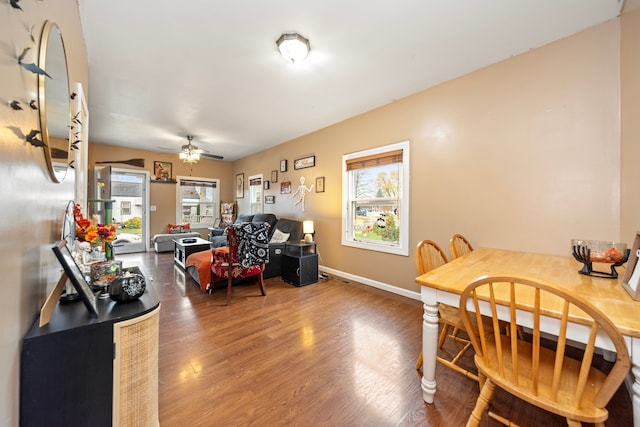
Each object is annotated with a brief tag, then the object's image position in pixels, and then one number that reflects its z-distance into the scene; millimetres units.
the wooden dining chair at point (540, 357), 874
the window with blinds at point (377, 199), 3152
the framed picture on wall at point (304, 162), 4465
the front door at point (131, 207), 5879
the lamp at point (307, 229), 3968
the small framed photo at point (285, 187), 5070
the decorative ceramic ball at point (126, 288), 1107
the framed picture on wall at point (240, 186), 6961
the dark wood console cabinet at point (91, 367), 837
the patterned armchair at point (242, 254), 2930
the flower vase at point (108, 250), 1796
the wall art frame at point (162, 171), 6227
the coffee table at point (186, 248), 4102
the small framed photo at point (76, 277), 899
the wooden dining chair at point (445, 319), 1570
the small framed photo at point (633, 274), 1109
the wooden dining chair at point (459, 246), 2104
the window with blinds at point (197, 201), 6656
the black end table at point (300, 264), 3555
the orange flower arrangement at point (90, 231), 1309
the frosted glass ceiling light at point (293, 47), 1992
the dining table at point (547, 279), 902
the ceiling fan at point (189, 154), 4625
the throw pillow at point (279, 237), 4363
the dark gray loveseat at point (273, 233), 3943
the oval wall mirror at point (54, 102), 947
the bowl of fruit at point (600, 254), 1428
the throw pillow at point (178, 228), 6266
